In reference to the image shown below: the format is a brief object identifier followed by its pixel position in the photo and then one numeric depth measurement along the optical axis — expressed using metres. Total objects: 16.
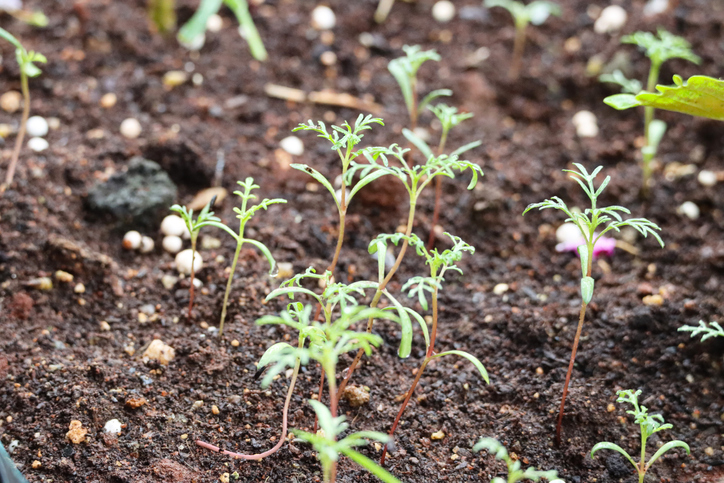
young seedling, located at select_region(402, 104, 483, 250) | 1.89
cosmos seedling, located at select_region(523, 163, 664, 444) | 1.44
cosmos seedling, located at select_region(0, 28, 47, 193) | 1.90
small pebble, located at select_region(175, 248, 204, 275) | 1.99
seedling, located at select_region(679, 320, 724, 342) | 1.60
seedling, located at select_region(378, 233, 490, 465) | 1.41
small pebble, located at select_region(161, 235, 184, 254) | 2.08
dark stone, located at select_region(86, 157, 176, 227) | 2.10
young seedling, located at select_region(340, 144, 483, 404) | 1.47
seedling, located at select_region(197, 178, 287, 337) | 1.61
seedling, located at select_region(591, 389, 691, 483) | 1.45
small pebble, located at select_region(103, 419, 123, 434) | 1.55
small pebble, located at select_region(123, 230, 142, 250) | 2.06
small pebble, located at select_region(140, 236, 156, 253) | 2.08
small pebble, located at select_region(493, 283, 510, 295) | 2.10
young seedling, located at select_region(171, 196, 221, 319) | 1.66
